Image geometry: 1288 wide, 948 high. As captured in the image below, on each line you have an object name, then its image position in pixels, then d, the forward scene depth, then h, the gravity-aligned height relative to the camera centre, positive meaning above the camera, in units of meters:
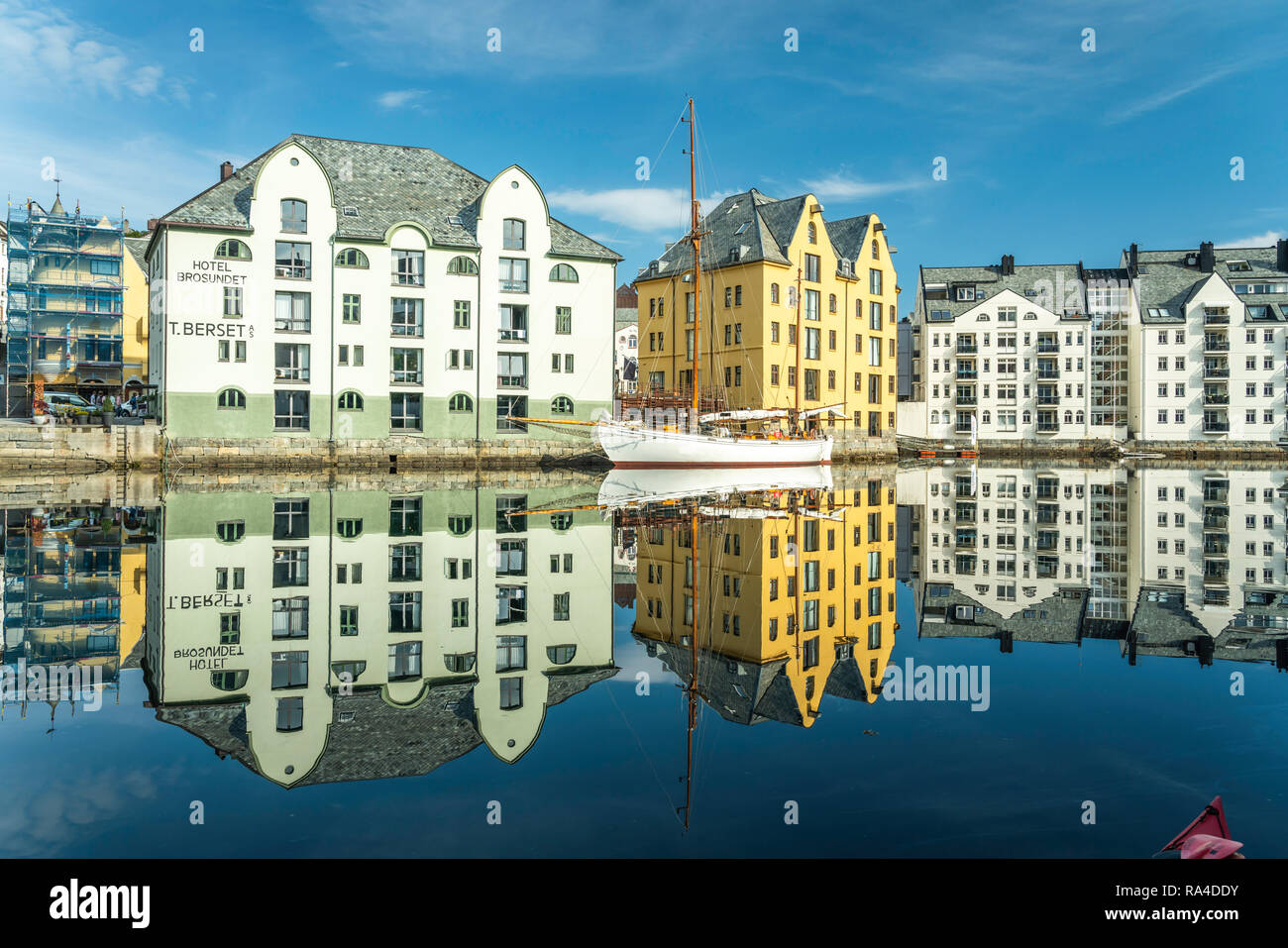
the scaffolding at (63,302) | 53.94 +10.63
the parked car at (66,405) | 45.34 +3.71
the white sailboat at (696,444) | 45.16 +1.28
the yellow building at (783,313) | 61.12 +11.39
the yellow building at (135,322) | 60.69 +10.33
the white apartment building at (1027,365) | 81.00 +9.32
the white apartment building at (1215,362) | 79.50 +9.27
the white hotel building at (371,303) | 43.59 +8.84
